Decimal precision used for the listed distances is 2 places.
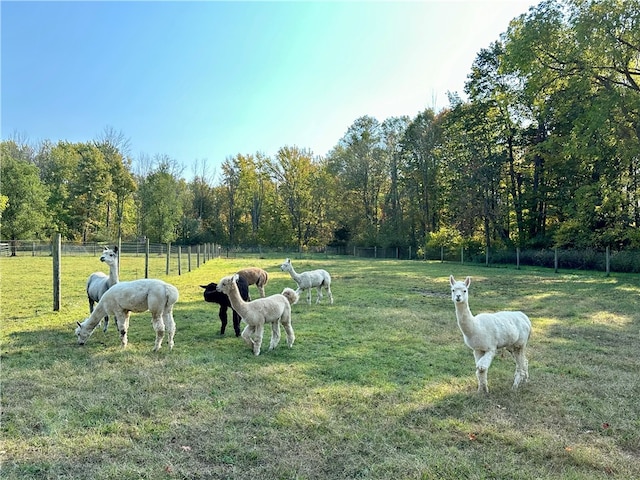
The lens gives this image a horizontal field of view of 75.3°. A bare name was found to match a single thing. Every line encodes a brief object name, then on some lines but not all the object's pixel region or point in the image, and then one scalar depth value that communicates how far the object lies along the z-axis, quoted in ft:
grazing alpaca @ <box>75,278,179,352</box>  19.44
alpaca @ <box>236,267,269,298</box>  33.31
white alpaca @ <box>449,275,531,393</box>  14.84
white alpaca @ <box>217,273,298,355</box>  19.42
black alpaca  23.29
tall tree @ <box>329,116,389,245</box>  162.40
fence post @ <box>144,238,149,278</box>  44.44
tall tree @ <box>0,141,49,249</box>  122.01
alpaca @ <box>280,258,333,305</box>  34.99
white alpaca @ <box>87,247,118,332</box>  23.78
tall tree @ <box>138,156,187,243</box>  163.22
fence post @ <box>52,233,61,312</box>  28.25
